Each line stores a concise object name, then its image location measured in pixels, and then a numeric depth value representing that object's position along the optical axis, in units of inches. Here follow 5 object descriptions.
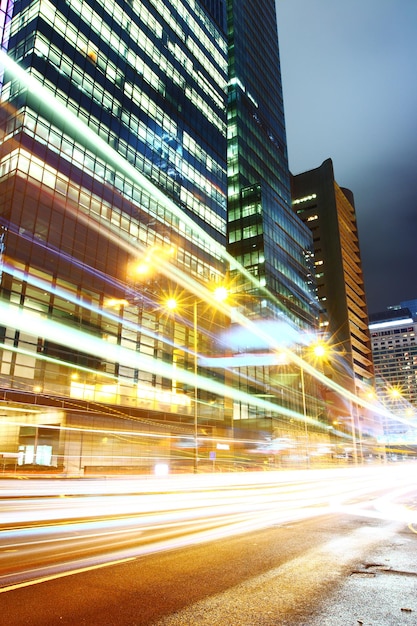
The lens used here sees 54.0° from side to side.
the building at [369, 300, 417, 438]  6925.2
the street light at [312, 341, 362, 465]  1262.3
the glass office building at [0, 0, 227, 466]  1316.4
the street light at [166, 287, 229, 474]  898.7
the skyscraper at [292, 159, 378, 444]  4753.9
